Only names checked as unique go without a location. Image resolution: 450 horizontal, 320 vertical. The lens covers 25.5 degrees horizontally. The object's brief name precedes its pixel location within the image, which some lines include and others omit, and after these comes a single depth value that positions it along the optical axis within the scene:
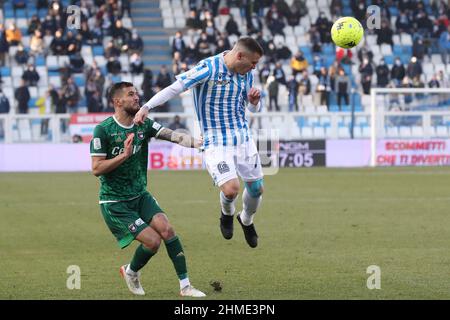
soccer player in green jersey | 9.37
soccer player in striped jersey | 10.68
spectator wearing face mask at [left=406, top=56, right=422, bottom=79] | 37.09
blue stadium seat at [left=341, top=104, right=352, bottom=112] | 34.66
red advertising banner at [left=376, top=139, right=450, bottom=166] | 32.09
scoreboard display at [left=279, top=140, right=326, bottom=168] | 31.56
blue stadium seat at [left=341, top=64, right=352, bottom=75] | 37.66
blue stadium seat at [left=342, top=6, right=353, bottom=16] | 41.11
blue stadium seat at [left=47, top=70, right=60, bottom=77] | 36.22
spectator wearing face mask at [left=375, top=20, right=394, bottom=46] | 39.75
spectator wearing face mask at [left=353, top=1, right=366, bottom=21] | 39.47
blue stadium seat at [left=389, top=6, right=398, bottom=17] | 41.97
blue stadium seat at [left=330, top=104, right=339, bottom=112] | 34.66
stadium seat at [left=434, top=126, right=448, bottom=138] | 31.86
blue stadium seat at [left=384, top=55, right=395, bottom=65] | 39.44
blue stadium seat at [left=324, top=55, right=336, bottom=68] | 38.38
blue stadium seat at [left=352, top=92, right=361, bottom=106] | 35.81
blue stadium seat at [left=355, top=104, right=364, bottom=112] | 34.60
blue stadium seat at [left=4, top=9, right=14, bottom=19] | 38.38
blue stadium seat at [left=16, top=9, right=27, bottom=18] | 38.47
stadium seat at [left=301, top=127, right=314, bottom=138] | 31.81
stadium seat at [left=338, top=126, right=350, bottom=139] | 32.00
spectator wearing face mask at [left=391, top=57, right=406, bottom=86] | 37.00
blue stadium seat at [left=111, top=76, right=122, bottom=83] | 35.72
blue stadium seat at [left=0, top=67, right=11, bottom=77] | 35.72
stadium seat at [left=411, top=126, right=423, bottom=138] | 31.89
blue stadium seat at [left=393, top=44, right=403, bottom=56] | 40.23
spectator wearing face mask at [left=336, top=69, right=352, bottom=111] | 35.19
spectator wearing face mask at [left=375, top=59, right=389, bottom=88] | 36.66
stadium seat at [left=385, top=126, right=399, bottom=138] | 32.09
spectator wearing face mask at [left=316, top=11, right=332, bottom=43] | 38.97
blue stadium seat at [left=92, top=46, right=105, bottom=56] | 37.35
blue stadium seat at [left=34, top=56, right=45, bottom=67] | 36.28
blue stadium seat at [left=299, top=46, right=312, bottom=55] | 39.25
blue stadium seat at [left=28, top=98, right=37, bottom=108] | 34.94
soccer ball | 11.49
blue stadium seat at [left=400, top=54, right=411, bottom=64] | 39.70
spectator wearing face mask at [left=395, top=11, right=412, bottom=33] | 40.89
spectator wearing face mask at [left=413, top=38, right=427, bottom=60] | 39.12
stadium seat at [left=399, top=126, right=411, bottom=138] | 32.16
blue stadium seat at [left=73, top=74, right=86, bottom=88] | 35.84
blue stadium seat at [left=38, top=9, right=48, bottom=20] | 38.44
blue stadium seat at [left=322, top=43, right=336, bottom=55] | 39.03
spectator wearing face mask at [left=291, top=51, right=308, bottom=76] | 36.69
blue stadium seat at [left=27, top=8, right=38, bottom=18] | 38.57
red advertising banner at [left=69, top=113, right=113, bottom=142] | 31.41
